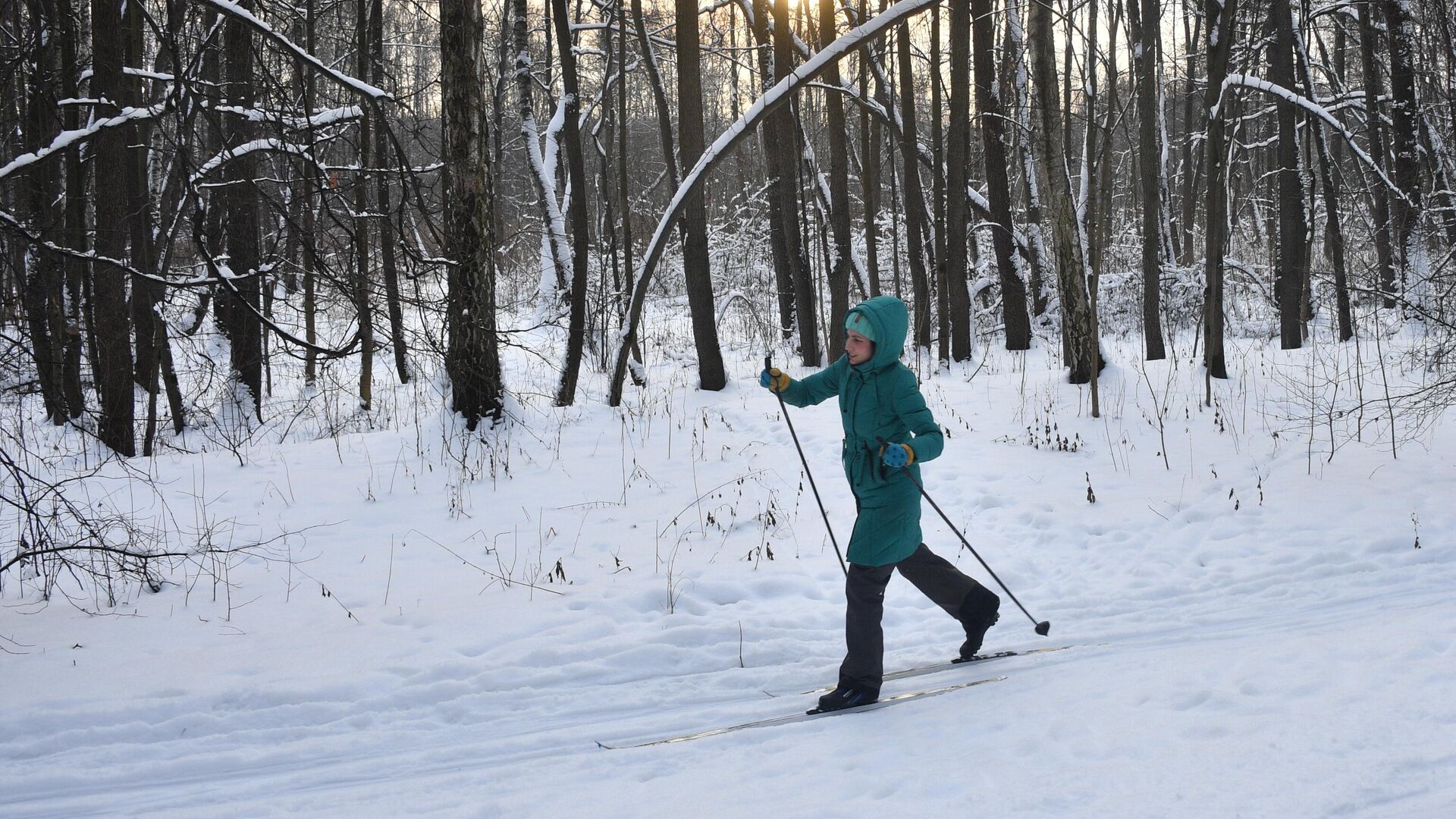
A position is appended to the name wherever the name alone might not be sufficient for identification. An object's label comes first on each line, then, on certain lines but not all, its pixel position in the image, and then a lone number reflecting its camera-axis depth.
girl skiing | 4.17
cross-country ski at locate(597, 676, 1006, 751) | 4.01
